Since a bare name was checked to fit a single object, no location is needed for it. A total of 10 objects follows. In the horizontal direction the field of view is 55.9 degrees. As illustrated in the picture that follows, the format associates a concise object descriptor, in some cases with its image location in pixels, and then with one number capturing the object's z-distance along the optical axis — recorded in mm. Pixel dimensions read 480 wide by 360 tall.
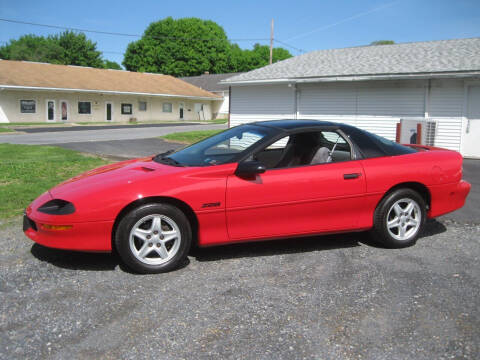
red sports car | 4023
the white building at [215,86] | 49625
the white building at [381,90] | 13917
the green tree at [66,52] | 65750
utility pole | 42866
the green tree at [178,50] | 64688
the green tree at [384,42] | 80562
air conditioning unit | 13238
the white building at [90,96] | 33375
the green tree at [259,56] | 75312
